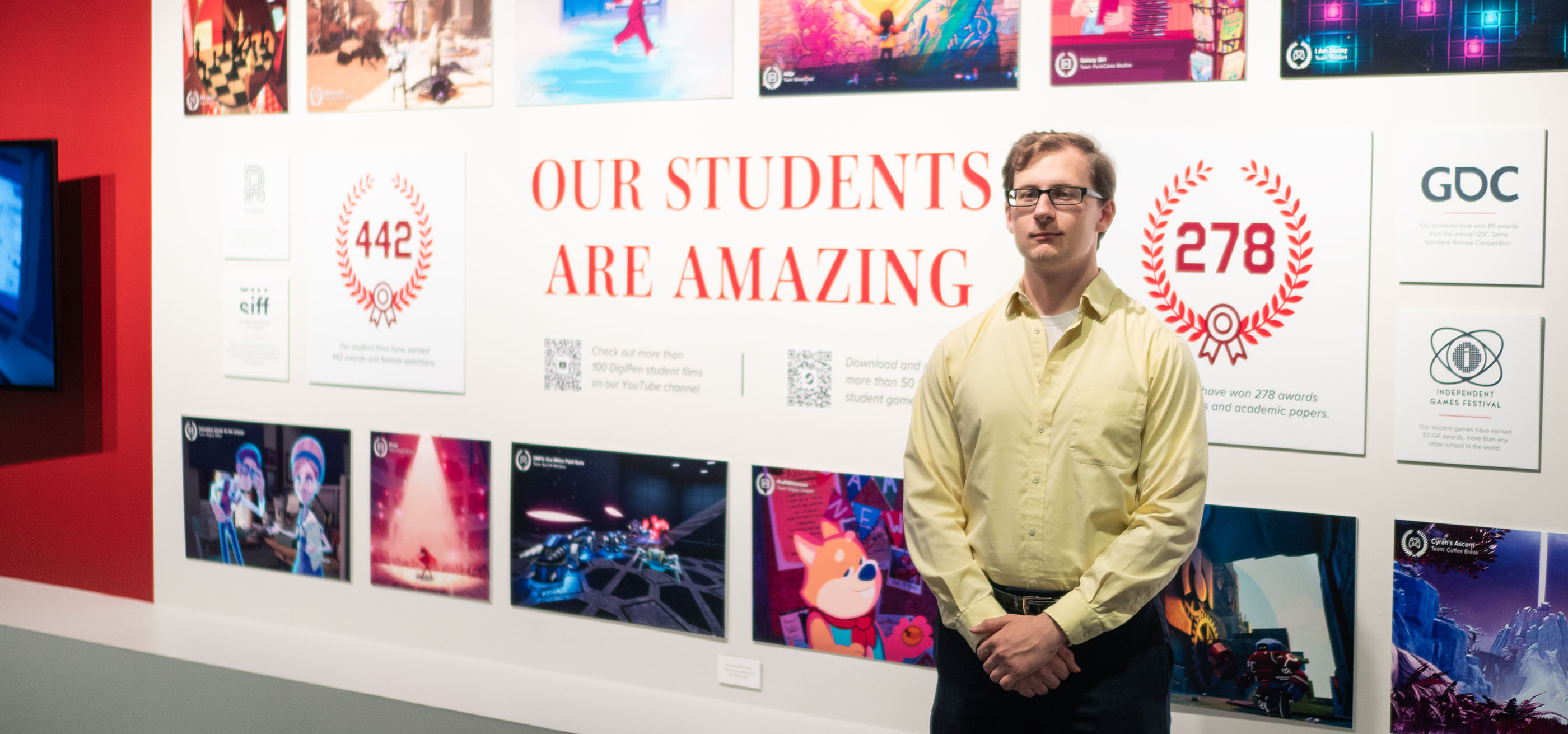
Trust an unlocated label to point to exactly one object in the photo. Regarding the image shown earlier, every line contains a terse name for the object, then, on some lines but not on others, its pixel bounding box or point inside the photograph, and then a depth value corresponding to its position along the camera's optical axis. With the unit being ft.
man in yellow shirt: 6.12
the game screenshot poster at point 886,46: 9.22
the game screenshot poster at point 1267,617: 8.47
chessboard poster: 11.94
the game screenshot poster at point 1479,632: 7.93
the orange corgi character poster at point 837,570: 9.62
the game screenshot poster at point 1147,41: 8.55
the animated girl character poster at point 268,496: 11.94
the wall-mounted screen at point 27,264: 12.08
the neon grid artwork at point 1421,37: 7.80
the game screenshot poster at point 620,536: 10.34
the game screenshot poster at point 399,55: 10.99
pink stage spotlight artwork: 11.28
